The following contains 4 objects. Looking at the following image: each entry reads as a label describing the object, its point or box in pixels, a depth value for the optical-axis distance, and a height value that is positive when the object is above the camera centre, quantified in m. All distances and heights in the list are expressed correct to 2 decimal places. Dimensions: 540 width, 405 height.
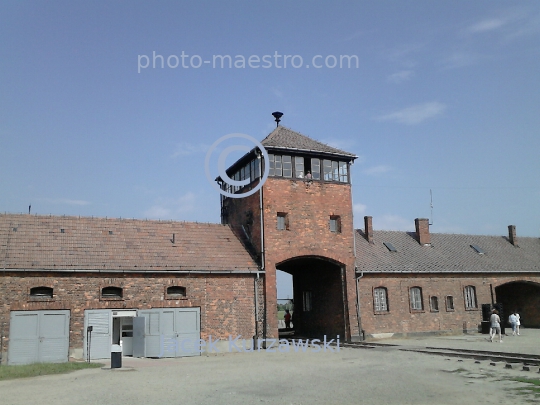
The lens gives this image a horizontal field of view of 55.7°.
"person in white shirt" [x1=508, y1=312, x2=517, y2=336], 27.77 -1.58
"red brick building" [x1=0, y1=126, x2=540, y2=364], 20.20 +1.28
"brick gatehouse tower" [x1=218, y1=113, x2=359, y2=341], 24.69 +3.95
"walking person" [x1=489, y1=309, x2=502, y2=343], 24.50 -1.46
